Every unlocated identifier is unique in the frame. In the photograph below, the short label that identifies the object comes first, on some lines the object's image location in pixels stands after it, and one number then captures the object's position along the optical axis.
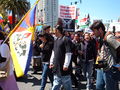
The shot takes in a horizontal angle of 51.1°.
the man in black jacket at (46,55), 3.00
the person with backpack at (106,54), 1.99
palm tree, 12.86
